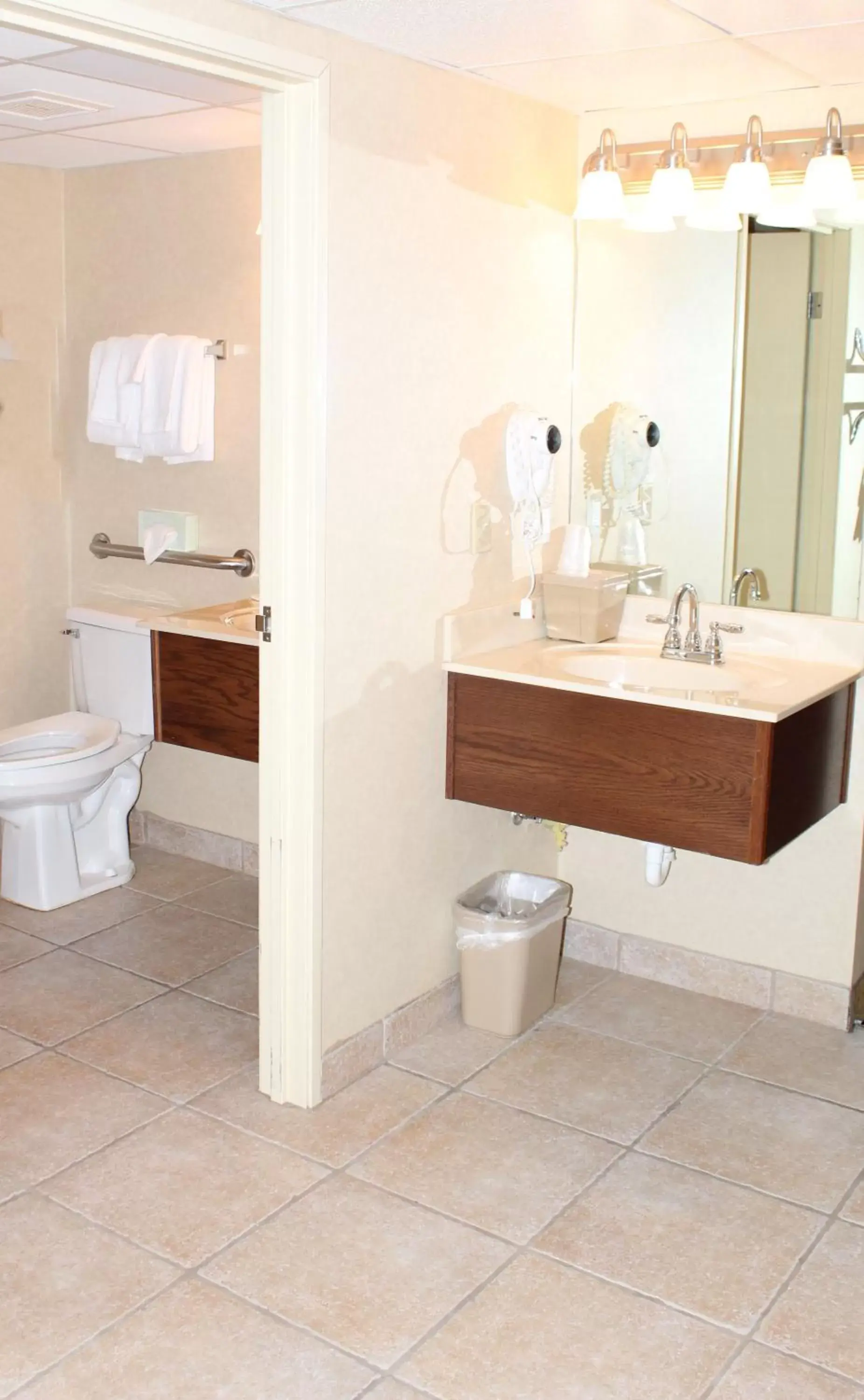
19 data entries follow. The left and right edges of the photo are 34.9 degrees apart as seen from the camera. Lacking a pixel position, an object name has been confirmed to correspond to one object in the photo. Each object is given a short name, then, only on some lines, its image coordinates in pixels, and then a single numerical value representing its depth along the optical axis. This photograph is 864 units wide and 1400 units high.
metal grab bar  3.79
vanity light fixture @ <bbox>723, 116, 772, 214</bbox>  2.88
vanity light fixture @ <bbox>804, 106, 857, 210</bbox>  2.78
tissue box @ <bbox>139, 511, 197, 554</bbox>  3.91
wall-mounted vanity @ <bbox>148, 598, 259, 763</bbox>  3.53
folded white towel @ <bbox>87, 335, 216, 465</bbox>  3.68
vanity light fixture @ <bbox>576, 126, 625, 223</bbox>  3.03
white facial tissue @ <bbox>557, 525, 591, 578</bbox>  3.23
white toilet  3.73
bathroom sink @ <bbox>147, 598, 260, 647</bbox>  3.51
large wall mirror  2.95
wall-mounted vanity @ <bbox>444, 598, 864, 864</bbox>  2.63
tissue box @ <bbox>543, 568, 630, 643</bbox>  3.17
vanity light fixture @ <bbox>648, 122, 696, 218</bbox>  2.98
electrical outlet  3.02
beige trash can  3.03
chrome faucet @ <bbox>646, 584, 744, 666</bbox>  3.03
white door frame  2.44
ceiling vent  2.99
